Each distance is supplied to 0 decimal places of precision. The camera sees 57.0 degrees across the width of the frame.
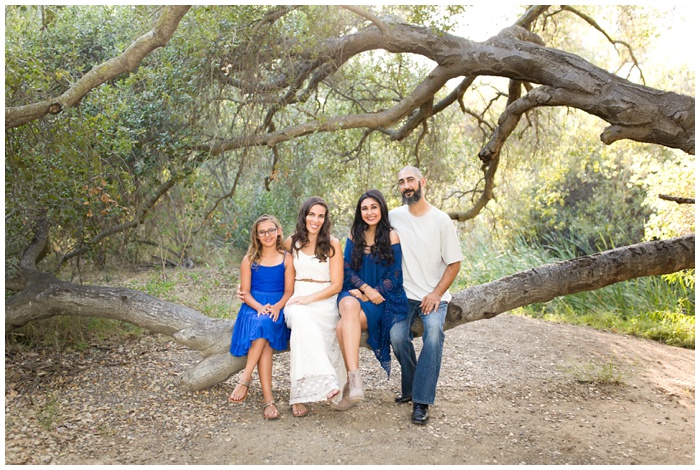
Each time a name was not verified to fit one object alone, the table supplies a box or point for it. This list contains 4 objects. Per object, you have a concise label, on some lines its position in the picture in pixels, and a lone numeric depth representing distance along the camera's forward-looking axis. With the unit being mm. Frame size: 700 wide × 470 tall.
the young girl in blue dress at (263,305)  4242
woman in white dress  4039
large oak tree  4617
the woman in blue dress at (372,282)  4176
